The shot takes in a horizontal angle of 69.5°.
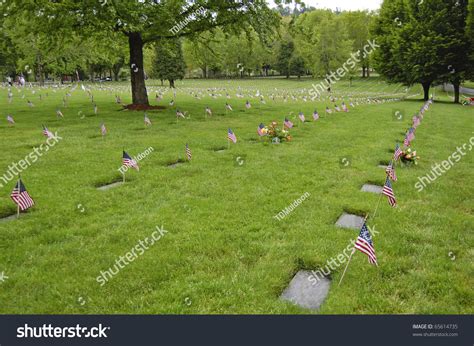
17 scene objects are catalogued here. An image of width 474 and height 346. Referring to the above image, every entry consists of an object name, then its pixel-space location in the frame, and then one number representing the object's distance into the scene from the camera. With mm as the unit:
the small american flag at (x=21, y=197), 6113
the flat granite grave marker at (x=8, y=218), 6346
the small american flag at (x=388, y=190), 6258
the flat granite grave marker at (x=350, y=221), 6379
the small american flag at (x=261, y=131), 13222
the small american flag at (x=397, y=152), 9475
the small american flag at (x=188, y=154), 10057
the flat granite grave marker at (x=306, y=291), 4320
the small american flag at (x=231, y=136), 11475
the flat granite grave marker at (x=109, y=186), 8035
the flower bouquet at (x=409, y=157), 10523
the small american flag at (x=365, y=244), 4465
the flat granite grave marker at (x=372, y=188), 8245
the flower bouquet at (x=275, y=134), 13416
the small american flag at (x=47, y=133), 11468
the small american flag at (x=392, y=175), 8234
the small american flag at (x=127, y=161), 7905
